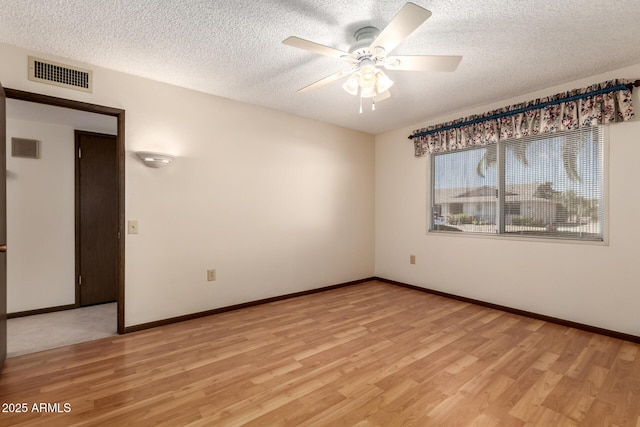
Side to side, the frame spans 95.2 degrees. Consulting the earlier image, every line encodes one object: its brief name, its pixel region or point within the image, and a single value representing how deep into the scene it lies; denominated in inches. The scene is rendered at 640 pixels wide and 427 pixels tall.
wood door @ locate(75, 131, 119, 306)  146.6
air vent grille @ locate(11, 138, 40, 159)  129.9
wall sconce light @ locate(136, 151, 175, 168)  107.5
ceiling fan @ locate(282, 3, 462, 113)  70.0
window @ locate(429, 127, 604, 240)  111.7
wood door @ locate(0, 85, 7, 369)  80.4
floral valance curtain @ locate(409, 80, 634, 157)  103.0
